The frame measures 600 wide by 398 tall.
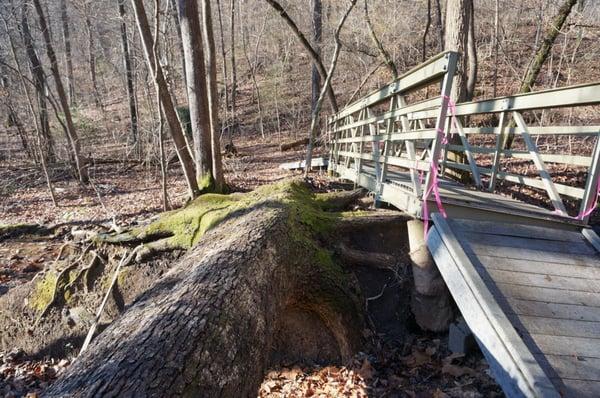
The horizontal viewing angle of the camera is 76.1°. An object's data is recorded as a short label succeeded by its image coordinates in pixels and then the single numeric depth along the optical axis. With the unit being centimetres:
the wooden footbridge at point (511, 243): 233
